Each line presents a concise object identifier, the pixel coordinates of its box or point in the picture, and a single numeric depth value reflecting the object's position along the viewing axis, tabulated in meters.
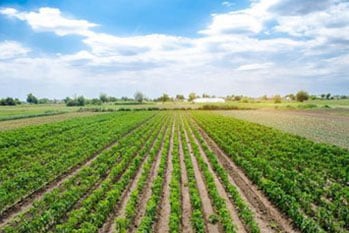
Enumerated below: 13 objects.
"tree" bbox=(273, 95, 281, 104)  121.80
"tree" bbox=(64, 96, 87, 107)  133.38
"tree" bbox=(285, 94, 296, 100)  150.75
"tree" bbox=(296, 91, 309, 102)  126.64
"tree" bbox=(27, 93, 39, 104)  156.62
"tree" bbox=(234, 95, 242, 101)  170.09
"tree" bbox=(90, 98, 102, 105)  149.51
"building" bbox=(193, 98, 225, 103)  185.50
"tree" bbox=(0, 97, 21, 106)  125.69
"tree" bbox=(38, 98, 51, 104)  172.88
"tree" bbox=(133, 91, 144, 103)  172.43
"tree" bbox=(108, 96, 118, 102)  185.19
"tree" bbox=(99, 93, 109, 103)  175.05
